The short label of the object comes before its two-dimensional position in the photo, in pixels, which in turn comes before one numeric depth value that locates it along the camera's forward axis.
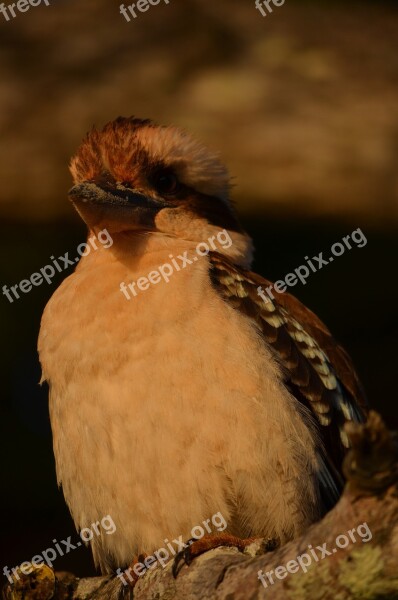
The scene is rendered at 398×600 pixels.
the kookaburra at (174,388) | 7.39
